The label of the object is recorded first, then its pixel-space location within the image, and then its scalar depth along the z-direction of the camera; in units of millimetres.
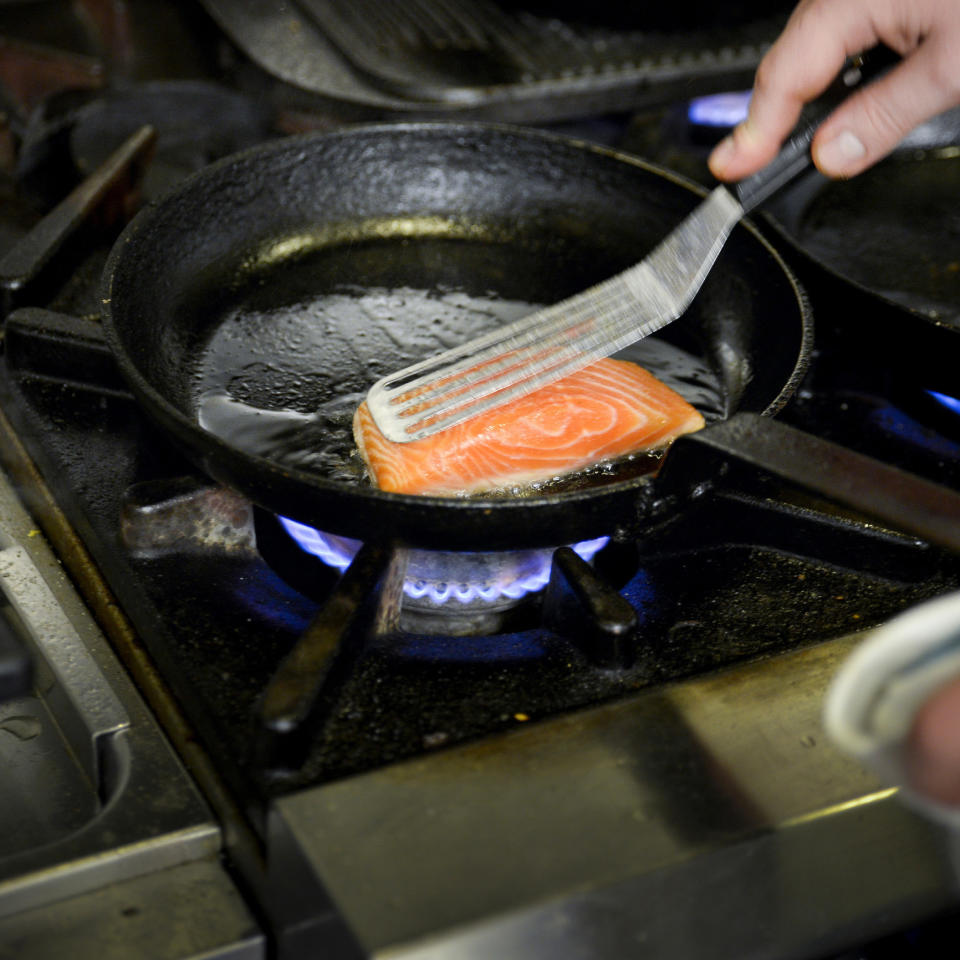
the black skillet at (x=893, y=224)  1281
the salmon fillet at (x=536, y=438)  1134
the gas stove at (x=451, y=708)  1043
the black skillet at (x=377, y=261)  1180
